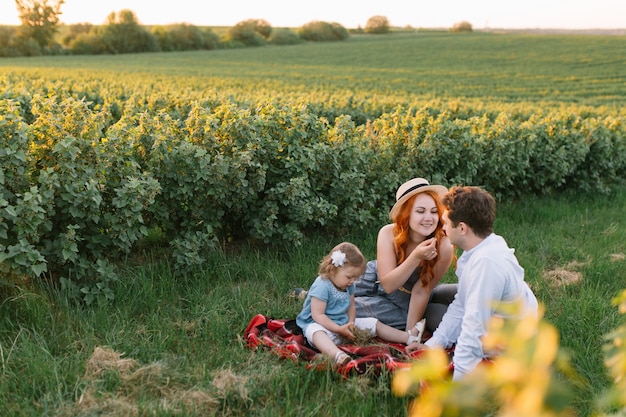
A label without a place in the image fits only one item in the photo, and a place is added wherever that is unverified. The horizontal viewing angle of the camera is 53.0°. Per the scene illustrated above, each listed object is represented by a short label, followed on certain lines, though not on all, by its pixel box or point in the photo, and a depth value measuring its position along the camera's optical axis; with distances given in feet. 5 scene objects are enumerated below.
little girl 14.15
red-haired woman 15.19
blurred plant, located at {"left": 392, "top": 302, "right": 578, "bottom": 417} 2.44
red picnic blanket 12.85
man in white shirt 11.51
